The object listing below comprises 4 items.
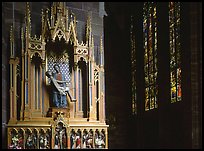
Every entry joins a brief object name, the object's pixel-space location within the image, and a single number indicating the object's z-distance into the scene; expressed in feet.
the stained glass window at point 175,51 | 45.21
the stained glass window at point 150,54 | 52.70
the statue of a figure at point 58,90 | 35.96
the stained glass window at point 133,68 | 59.36
